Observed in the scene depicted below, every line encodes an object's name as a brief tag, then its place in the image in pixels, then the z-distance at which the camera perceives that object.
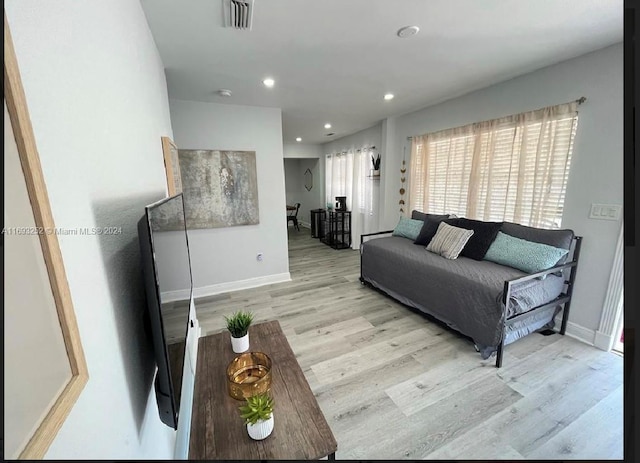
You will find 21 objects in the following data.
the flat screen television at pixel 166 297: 0.69
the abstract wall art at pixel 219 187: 3.14
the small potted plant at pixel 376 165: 4.73
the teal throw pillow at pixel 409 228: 3.45
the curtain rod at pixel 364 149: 4.84
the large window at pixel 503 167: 2.39
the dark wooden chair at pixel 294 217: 7.74
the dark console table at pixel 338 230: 5.79
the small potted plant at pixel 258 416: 0.89
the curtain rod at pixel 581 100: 2.17
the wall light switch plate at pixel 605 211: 2.04
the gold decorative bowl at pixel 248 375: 1.08
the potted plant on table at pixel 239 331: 1.38
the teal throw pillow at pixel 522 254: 2.17
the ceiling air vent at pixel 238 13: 1.43
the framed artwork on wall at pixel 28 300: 0.32
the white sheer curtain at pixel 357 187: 5.08
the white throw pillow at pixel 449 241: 2.73
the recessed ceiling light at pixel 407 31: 1.71
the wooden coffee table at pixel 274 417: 0.89
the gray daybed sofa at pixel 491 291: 2.02
